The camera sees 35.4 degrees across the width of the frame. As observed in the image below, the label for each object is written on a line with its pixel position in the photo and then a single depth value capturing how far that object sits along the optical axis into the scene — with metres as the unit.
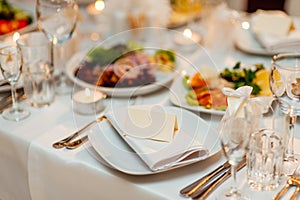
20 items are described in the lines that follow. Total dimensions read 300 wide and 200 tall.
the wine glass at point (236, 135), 0.81
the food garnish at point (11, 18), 1.75
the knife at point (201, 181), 0.91
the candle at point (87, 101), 1.19
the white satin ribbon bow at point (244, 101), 0.83
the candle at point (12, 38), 1.53
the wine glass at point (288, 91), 1.01
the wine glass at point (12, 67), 1.15
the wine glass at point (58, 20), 1.36
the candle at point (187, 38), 1.63
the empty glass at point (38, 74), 1.26
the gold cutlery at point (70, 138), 1.08
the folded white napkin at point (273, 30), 1.54
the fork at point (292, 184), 0.89
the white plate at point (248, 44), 1.55
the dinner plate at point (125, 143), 0.96
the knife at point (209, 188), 0.90
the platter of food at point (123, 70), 1.28
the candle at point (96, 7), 1.78
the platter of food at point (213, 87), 1.18
